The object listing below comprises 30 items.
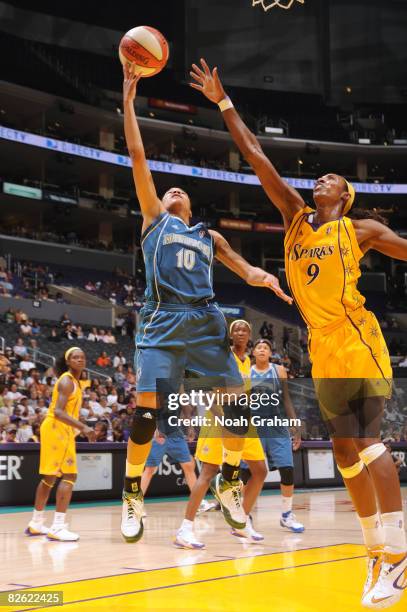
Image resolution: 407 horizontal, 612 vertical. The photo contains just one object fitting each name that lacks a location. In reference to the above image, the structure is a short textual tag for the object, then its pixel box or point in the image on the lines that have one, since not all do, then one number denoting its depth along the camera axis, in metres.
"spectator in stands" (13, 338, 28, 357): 21.42
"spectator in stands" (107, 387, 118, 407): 18.86
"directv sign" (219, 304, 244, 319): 33.28
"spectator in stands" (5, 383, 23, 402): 16.92
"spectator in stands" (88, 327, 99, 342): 25.39
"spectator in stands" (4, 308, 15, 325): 23.94
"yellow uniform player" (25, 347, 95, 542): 9.09
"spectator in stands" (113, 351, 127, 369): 23.46
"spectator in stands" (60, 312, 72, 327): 25.20
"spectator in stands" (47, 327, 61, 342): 23.66
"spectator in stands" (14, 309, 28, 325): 24.06
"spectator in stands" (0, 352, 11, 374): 17.02
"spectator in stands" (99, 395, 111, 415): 17.67
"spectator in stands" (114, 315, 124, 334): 28.41
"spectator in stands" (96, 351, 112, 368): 23.45
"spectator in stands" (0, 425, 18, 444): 13.79
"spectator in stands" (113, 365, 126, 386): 21.72
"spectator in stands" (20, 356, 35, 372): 20.25
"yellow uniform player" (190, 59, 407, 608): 4.57
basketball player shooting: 5.14
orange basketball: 5.49
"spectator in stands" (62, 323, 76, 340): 24.33
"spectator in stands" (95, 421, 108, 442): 14.52
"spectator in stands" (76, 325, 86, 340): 25.13
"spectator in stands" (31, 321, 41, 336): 23.92
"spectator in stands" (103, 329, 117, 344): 25.90
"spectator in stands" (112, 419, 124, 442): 15.35
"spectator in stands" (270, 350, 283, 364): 26.83
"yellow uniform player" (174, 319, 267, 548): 8.00
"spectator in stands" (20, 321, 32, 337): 23.35
